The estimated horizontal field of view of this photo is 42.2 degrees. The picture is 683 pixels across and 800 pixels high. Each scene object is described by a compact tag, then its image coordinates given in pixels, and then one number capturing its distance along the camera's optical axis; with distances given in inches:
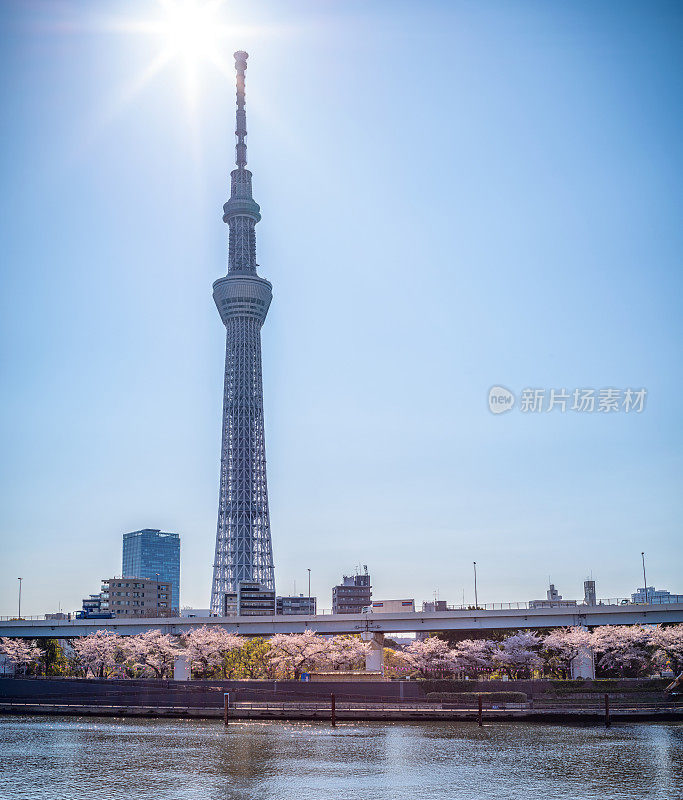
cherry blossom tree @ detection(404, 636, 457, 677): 4069.9
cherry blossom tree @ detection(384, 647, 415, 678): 4178.2
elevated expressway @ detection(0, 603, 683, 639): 3533.5
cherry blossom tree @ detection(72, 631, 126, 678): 4170.8
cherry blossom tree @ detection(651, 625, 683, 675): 3597.4
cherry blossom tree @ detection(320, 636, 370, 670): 3998.5
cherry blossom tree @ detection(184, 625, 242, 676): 4102.1
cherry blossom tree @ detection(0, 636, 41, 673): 4601.1
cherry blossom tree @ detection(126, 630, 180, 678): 4073.6
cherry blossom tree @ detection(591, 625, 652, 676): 3654.0
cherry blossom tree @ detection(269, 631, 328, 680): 3958.4
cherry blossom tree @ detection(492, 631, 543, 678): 3846.0
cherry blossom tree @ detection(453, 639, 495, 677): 3986.2
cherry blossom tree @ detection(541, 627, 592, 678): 3543.3
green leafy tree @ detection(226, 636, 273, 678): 4298.7
